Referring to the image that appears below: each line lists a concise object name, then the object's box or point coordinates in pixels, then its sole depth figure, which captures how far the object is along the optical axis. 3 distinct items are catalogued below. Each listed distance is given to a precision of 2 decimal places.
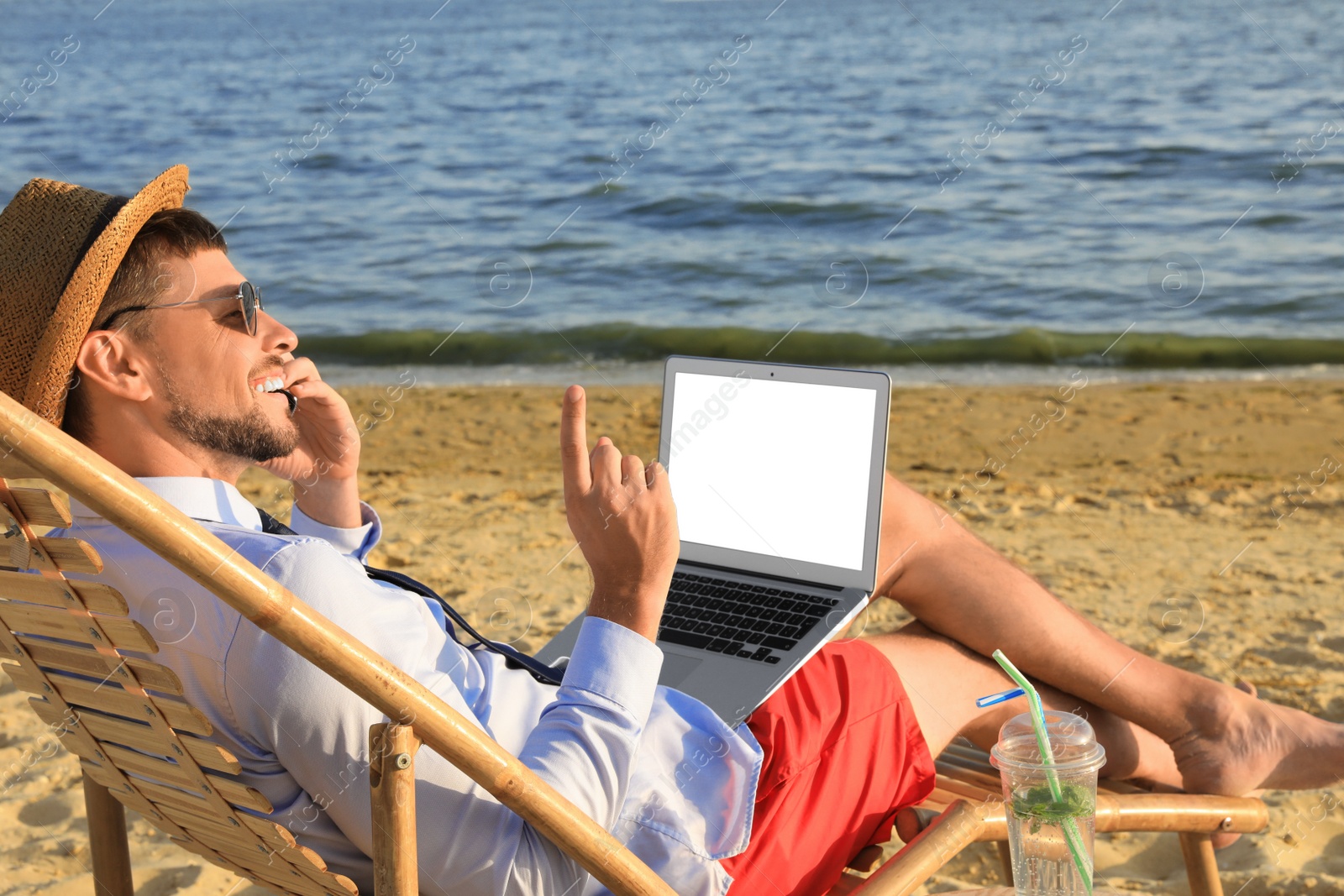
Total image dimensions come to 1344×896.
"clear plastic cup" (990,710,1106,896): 1.29
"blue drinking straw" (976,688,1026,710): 1.45
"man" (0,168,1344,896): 1.34
